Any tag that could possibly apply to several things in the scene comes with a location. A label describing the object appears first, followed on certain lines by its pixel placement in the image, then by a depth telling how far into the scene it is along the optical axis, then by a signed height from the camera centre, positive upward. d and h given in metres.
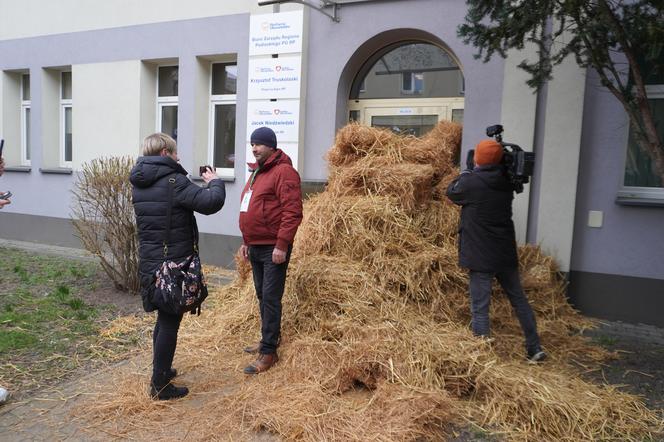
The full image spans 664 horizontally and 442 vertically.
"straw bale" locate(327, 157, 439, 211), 5.31 -0.09
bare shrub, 6.19 -0.72
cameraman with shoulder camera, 4.27 -0.49
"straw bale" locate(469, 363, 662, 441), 3.27 -1.51
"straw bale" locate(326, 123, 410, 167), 5.86 +0.31
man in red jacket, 3.92 -0.42
